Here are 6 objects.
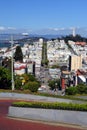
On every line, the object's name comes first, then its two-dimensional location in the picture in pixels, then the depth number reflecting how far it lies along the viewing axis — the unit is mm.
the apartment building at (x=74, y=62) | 120250
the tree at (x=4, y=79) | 22328
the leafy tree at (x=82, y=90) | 25994
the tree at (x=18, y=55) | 112062
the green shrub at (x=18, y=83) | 25125
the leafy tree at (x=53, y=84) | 58141
